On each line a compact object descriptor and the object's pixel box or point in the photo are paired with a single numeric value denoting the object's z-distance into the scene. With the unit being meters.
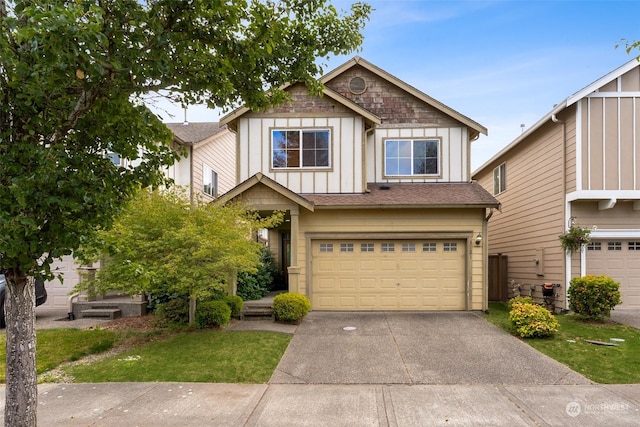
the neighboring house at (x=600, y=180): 10.88
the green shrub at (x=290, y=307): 9.84
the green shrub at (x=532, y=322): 8.41
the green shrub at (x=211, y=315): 9.19
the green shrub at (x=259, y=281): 11.51
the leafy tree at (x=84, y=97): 3.00
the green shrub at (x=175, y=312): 10.23
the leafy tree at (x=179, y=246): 7.83
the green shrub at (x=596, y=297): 9.70
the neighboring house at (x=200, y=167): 12.48
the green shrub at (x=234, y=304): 10.31
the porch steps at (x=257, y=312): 10.55
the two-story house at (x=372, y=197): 11.52
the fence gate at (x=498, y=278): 14.83
